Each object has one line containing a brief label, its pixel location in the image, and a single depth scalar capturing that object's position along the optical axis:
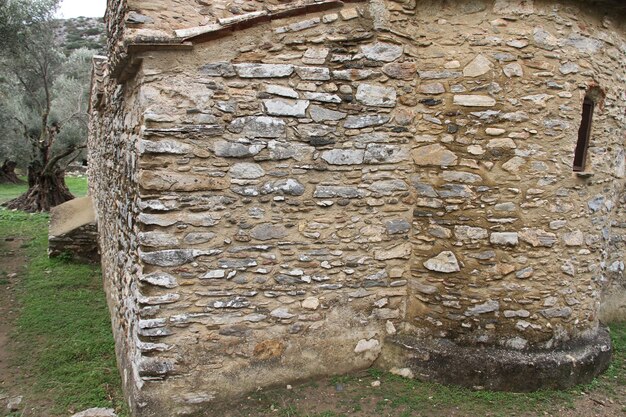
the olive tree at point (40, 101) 13.30
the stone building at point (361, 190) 3.73
